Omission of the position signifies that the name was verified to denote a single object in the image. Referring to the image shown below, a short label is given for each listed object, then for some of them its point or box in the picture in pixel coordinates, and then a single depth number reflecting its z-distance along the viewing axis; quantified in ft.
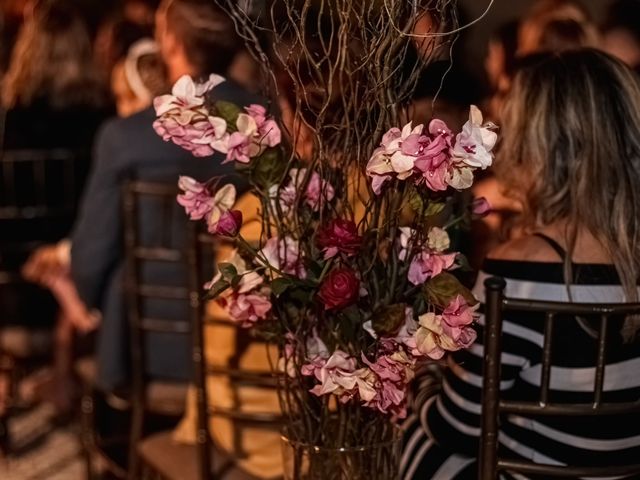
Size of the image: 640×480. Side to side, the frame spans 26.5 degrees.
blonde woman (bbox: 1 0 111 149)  10.34
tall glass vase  4.70
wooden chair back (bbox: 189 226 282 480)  6.15
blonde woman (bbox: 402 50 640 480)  5.23
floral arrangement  4.34
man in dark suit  7.78
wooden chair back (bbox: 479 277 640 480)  4.68
